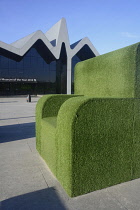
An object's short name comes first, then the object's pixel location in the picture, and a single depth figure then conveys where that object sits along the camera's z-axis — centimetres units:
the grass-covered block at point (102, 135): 272
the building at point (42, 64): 3493
